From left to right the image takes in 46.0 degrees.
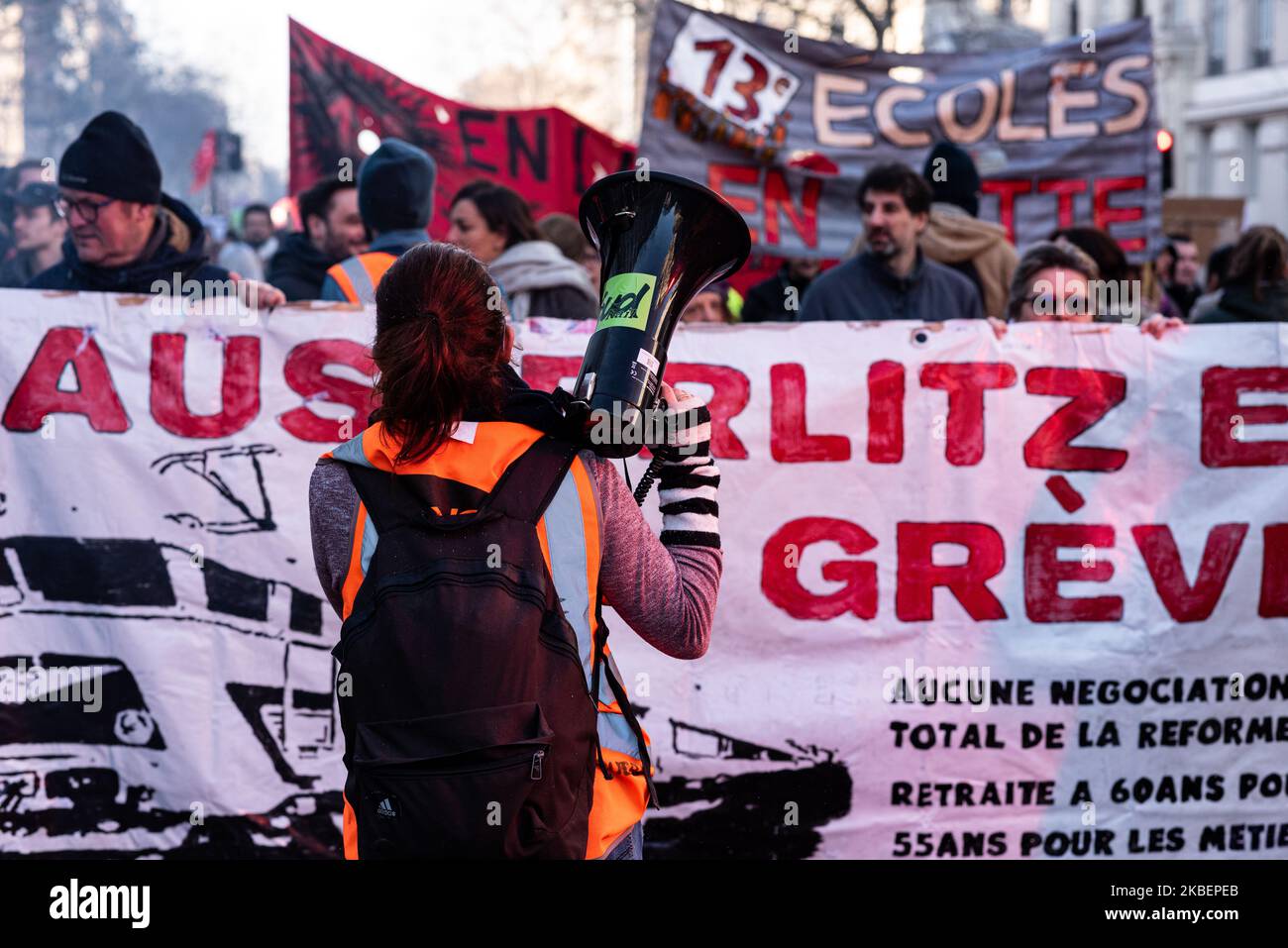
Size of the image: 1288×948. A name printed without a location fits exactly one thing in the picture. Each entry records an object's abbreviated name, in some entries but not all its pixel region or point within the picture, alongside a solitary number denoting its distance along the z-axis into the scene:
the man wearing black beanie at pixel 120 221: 4.42
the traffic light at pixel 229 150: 20.31
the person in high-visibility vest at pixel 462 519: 2.26
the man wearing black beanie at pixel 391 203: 4.65
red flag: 20.41
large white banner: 4.21
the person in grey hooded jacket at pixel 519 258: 5.09
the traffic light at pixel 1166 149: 9.35
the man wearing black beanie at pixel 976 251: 5.98
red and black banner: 7.04
